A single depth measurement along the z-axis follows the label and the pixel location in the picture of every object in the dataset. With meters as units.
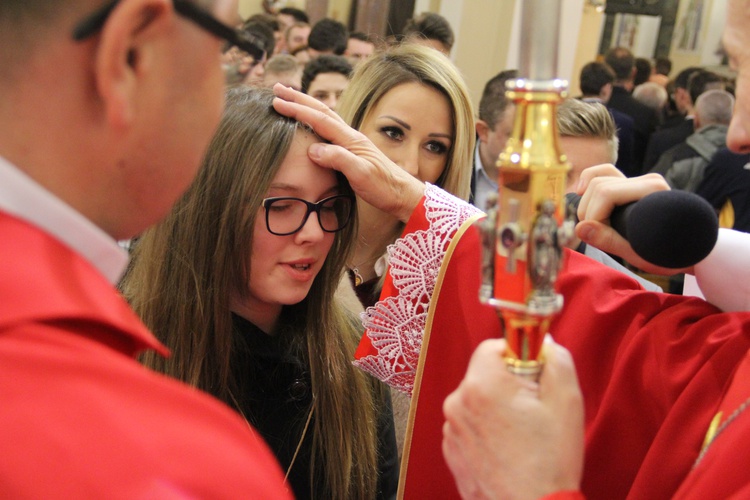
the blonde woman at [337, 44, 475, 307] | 2.83
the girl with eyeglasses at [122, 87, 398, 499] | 1.84
